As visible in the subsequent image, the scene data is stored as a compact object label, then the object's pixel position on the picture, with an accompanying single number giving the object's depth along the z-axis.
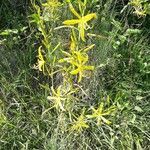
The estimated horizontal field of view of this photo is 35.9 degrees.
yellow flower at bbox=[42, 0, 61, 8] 1.09
